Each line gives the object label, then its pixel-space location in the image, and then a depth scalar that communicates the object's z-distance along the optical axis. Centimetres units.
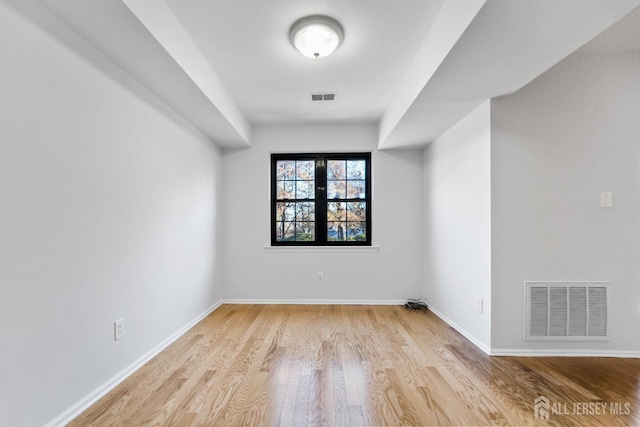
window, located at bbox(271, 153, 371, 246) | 424
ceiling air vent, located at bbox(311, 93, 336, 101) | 319
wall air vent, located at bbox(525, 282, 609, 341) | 240
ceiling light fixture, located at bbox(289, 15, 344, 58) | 200
